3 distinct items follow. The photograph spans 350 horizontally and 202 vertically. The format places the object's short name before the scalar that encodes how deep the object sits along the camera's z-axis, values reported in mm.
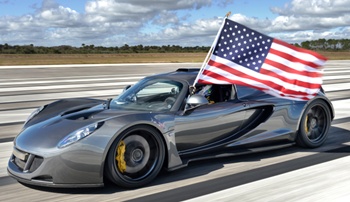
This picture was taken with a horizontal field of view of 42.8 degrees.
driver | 5512
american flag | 5539
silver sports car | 4270
